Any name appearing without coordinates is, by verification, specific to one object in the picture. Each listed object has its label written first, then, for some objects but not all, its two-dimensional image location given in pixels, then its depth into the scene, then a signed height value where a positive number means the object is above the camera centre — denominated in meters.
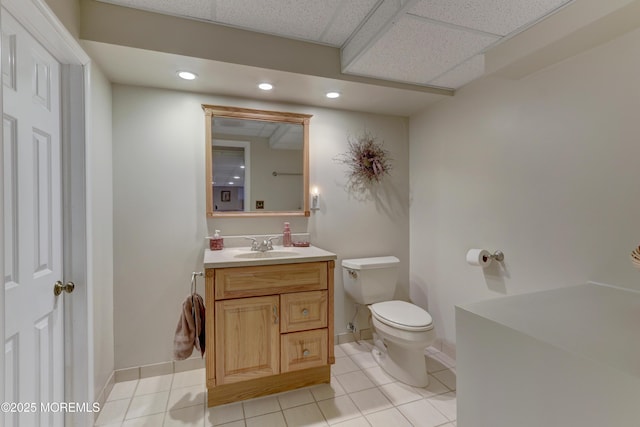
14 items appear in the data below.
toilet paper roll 1.90 -0.32
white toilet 1.87 -0.75
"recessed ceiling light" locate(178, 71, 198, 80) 1.80 +0.85
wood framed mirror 2.16 +0.36
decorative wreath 2.53 +0.43
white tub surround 0.64 -0.39
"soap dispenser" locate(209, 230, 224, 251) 2.09 -0.25
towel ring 1.82 -0.49
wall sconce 2.41 +0.07
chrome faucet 2.06 -0.27
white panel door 1.04 -0.07
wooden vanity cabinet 1.67 -0.74
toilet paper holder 1.89 -0.31
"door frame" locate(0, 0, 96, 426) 1.44 -0.11
